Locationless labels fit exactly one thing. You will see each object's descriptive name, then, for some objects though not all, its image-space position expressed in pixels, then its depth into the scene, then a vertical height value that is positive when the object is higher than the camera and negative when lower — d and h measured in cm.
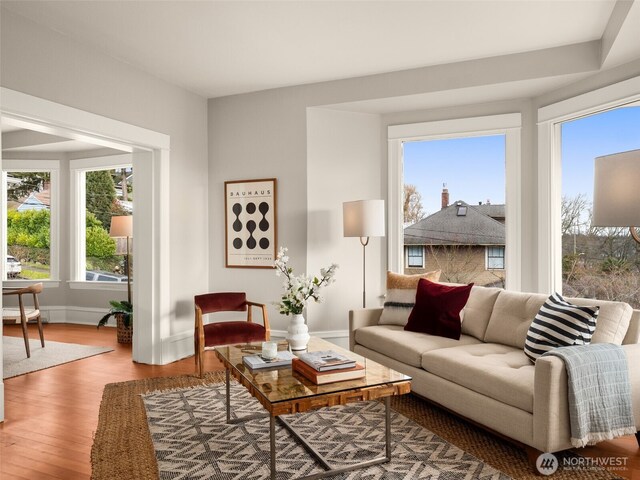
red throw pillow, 360 -56
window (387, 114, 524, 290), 457 +47
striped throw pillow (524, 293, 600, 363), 264 -52
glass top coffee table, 219 -73
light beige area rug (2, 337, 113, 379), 436 -115
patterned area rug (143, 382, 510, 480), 241 -119
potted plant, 539 -89
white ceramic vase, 309 -61
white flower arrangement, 306 -35
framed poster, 494 +20
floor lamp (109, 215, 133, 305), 589 +19
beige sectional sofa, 232 -77
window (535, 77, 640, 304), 406 +51
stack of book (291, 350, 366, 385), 239 -67
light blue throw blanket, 233 -79
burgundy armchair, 397 -78
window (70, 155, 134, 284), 682 +41
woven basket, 541 -104
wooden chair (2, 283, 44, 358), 467 -72
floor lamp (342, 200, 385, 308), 430 +20
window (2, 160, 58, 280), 704 +26
